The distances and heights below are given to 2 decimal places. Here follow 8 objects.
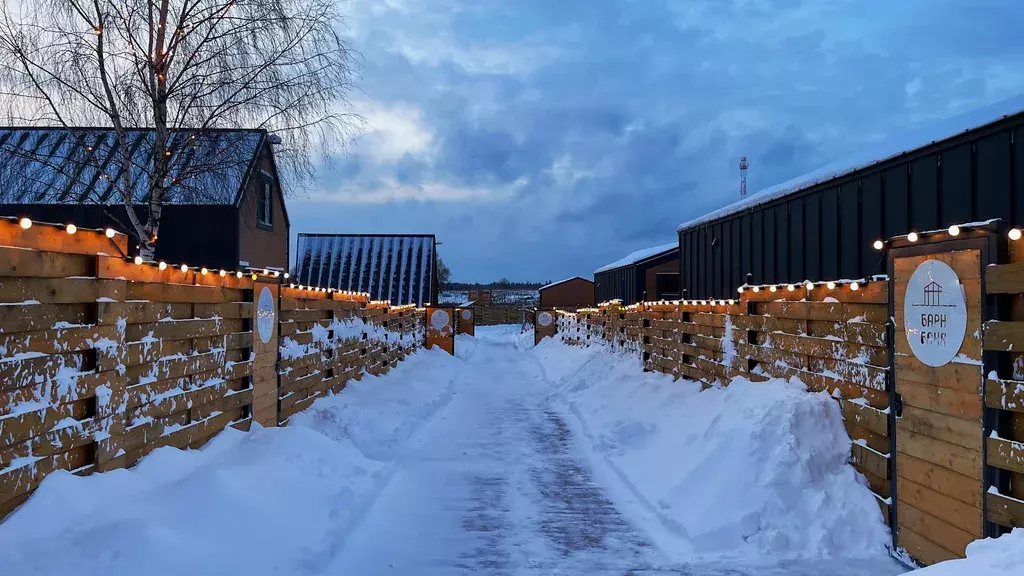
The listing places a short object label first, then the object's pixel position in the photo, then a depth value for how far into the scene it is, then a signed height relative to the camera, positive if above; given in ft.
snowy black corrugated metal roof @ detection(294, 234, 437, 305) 105.81 +5.94
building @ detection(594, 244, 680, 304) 108.78 +4.13
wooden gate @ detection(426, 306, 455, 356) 85.05 -3.69
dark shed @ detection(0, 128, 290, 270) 58.90 +8.20
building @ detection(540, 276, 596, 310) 176.76 +2.15
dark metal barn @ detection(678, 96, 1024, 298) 28.43 +5.38
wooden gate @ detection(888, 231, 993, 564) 14.90 -2.22
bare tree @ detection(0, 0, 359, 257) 35.19 +12.28
